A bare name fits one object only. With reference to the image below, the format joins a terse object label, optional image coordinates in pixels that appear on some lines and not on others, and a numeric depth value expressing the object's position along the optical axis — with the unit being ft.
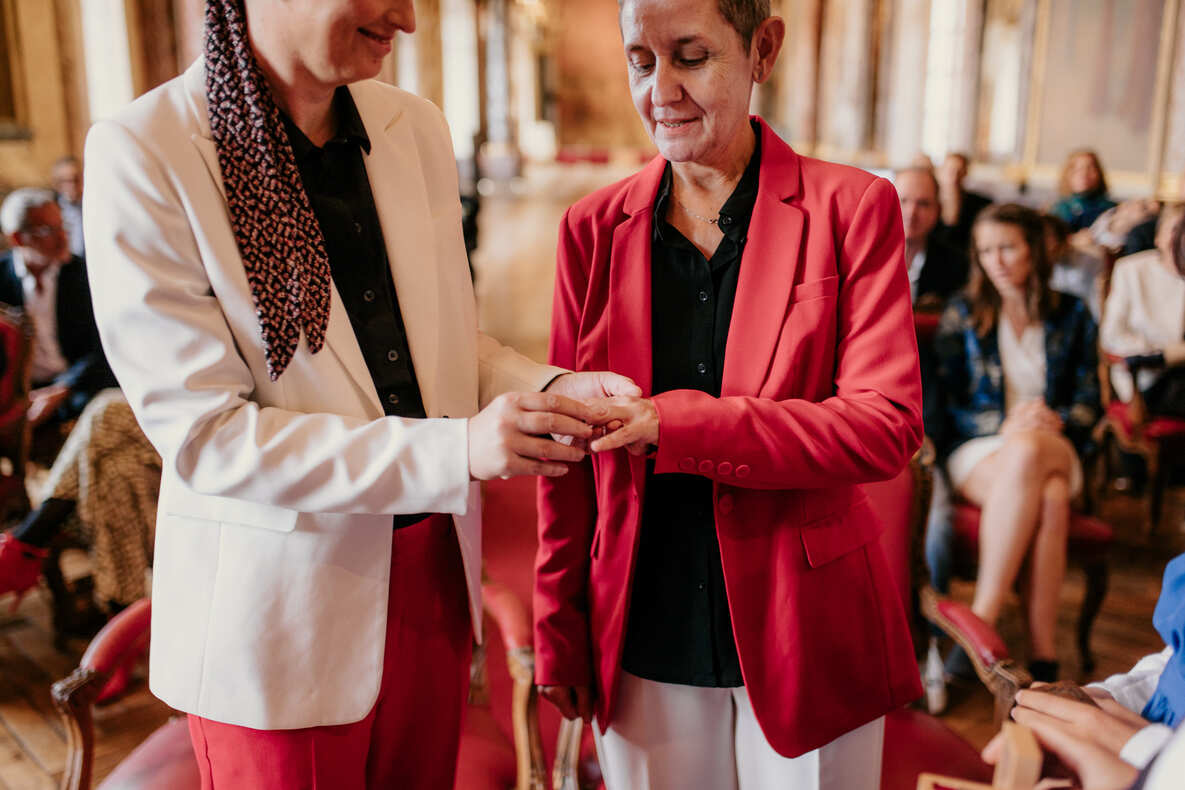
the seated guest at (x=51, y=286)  14.62
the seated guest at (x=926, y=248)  14.46
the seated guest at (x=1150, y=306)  15.23
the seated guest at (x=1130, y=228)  18.98
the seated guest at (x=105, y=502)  10.63
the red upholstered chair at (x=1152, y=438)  14.46
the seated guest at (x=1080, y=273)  16.99
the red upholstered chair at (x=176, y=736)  6.02
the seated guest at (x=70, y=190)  21.81
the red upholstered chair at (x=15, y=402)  12.07
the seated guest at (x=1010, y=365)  10.82
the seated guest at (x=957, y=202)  18.84
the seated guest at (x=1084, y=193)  23.48
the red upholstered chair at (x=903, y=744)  6.04
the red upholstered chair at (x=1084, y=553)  10.58
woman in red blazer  4.13
